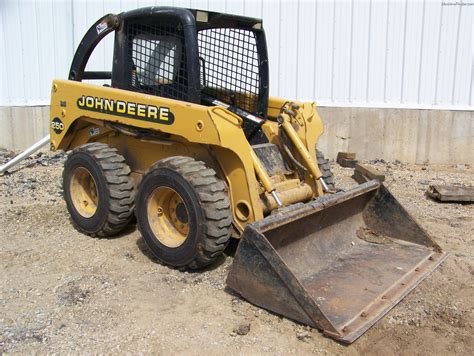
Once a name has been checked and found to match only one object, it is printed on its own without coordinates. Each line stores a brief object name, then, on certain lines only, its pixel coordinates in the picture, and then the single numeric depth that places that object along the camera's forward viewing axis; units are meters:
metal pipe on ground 7.36
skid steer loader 3.74
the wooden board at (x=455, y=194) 6.41
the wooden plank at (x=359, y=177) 7.19
